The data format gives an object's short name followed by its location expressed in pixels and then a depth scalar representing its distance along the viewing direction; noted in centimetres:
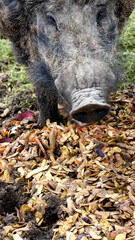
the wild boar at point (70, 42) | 253
